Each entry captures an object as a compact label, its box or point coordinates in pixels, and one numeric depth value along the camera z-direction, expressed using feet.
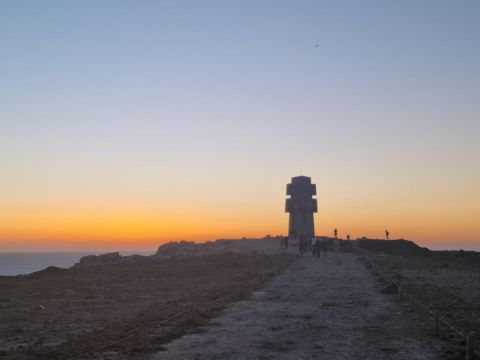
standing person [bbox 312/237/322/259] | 187.62
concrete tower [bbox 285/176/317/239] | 302.66
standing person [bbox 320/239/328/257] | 191.71
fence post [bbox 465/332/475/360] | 40.65
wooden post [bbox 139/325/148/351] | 46.16
